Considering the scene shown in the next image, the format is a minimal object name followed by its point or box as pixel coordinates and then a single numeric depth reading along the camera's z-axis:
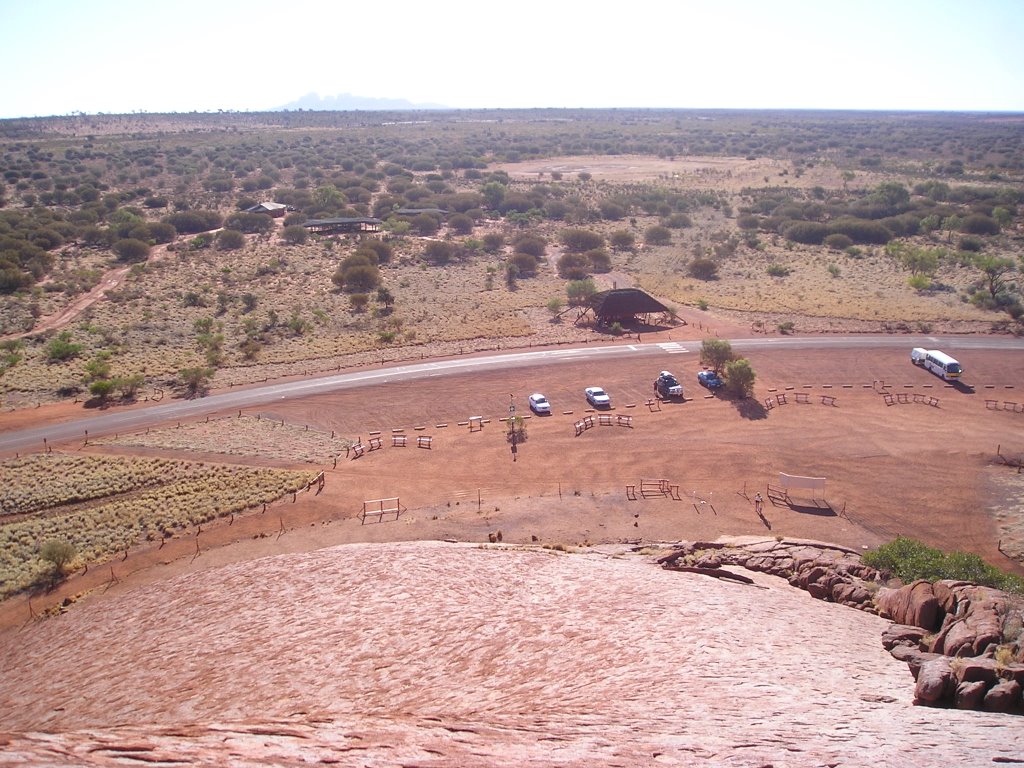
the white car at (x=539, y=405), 44.56
